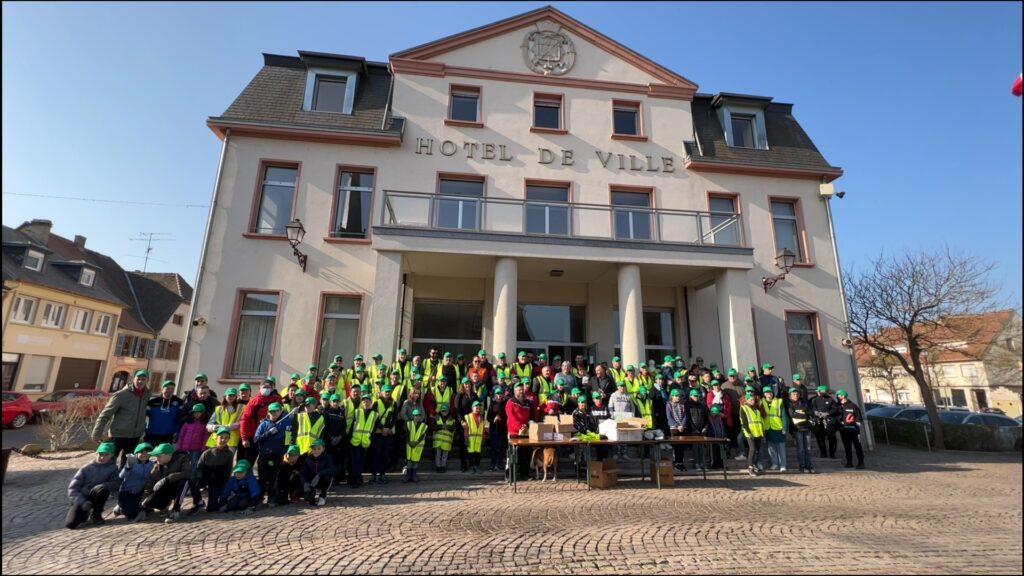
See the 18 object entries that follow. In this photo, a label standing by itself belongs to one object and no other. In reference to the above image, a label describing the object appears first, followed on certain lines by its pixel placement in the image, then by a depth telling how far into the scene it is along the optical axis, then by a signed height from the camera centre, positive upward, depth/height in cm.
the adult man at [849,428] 1015 -39
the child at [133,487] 658 -124
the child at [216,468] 709 -104
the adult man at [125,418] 772 -37
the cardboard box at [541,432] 826 -48
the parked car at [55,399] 1945 -24
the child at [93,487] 627 -123
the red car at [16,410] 1838 -66
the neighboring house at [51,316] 2405 +423
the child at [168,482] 673 -119
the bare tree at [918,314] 1467 +299
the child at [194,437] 767 -64
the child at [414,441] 862 -71
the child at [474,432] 907 -55
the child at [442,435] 911 -62
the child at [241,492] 698 -135
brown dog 884 -105
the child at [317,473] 729 -111
